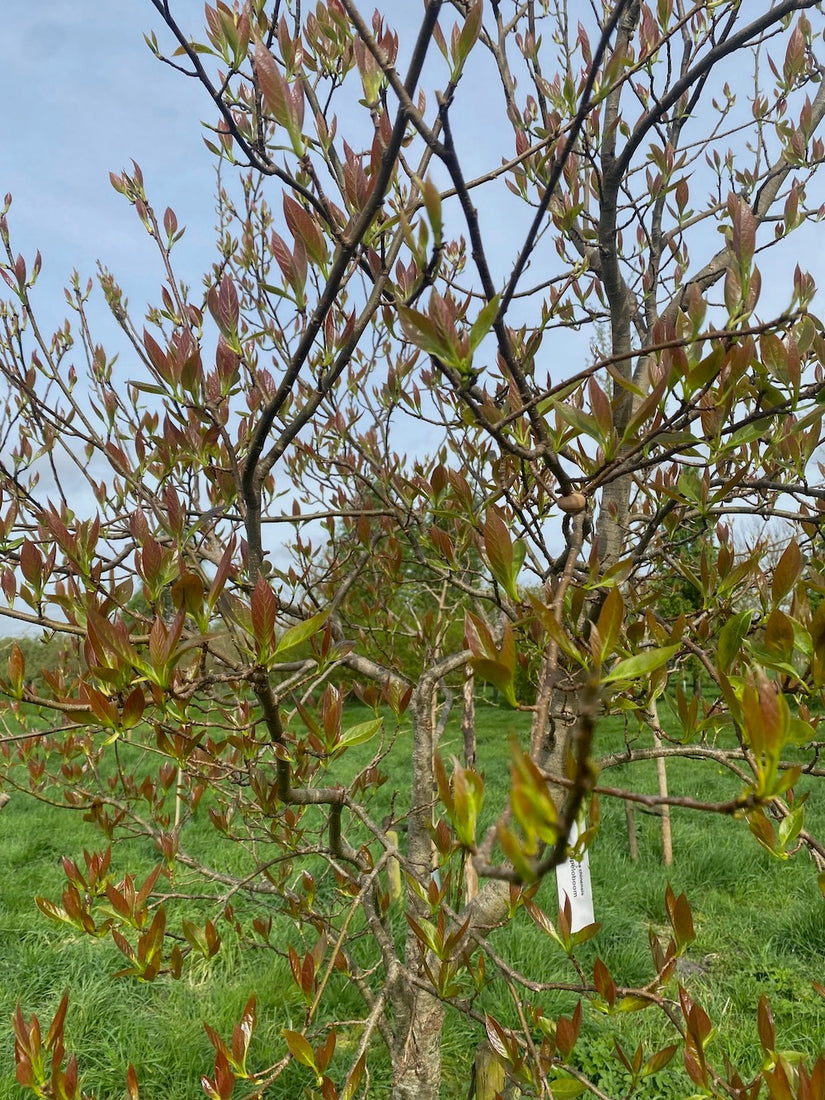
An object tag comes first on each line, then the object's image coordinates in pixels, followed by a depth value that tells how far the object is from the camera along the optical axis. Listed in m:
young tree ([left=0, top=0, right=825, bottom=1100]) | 0.70
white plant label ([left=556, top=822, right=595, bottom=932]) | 1.93
